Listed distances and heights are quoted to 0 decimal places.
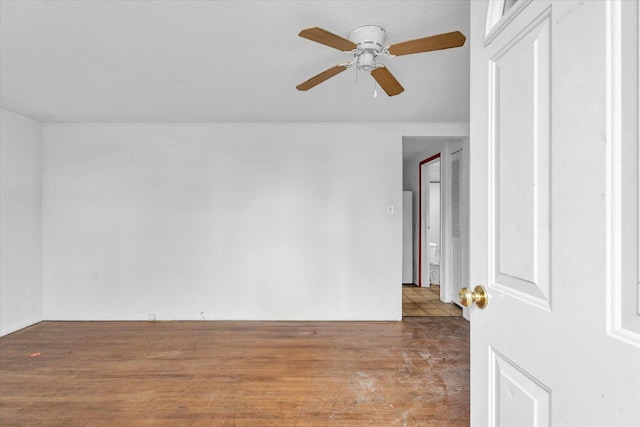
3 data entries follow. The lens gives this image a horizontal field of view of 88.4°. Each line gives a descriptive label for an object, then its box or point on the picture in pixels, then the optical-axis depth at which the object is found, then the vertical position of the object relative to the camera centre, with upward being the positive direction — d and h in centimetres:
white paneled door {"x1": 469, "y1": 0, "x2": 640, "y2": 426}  53 -1
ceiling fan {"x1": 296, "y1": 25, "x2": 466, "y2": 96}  162 +87
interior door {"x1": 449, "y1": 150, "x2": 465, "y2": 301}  431 -15
